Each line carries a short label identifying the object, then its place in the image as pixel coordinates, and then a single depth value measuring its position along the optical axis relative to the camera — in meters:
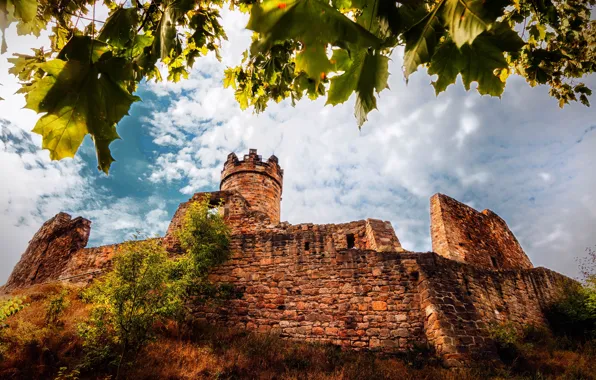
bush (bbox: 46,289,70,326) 8.26
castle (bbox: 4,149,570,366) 8.66
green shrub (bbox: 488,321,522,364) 8.42
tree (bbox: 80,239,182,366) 6.89
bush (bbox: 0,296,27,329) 6.22
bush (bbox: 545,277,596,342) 10.36
